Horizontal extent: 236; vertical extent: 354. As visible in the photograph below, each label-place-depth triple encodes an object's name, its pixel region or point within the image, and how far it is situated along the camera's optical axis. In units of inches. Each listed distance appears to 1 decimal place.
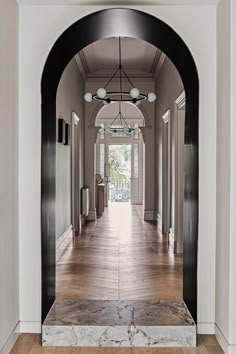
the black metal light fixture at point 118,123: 569.3
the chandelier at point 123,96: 292.0
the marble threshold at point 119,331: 134.3
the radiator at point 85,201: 388.8
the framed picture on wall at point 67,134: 284.2
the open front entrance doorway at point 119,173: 634.8
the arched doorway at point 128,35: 140.9
